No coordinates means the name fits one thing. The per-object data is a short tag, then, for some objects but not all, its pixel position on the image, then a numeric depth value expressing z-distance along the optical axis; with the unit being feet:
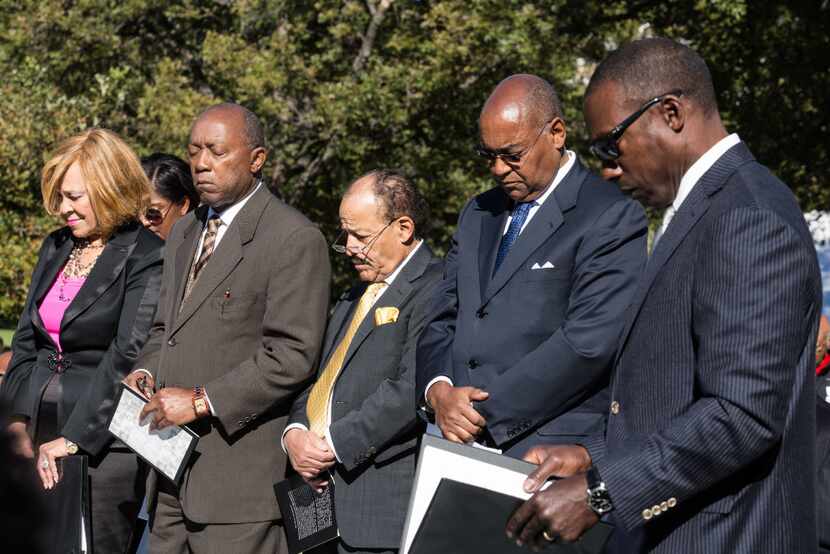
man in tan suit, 14.98
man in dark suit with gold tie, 14.43
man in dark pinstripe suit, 8.18
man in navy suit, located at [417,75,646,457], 12.35
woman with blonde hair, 16.58
